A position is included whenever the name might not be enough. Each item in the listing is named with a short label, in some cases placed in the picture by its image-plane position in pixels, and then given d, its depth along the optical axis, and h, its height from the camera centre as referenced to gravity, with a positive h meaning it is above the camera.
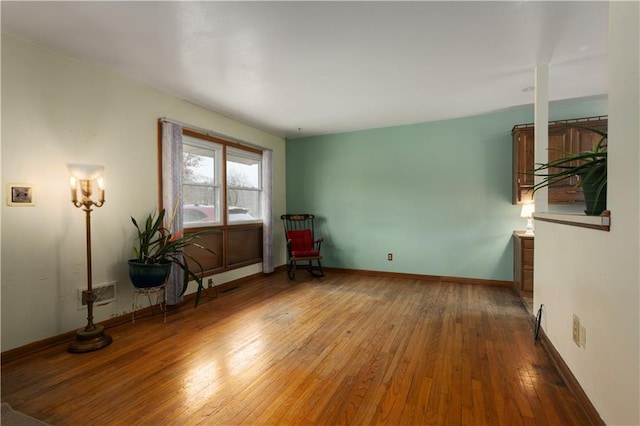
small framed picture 2.27 +0.12
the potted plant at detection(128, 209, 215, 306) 2.84 -0.46
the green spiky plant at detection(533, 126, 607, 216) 1.61 +0.16
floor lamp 2.40 -0.30
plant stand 2.90 -0.96
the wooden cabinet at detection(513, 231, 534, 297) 3.50 -0.67
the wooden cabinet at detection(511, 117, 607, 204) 3.61 +0.77
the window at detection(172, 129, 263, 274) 3.90 +0.16
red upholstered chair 4.79 -0.57
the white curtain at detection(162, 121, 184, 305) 3.38 +0.28
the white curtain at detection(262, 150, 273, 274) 5.07 -0.10
